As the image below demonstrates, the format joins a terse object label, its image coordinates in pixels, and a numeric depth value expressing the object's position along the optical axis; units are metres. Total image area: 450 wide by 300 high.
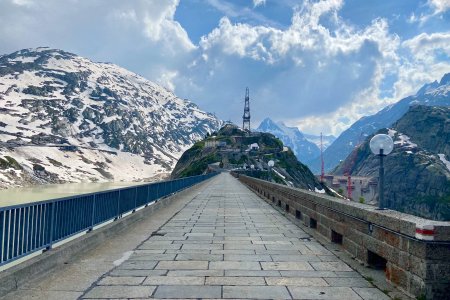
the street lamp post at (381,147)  8.17
